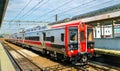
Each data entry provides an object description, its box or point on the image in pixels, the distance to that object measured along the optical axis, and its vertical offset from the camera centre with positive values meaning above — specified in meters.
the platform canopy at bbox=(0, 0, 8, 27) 8.74 +1.40
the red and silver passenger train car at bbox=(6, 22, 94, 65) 13.48 -0.50
